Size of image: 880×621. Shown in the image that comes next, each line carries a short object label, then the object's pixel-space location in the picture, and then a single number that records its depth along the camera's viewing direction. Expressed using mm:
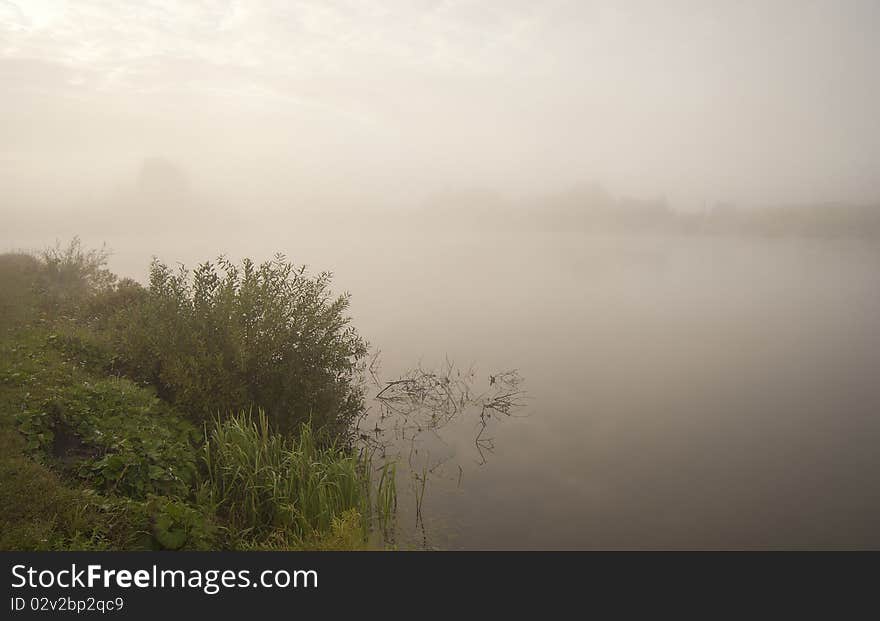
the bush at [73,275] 23172
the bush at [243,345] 14391
